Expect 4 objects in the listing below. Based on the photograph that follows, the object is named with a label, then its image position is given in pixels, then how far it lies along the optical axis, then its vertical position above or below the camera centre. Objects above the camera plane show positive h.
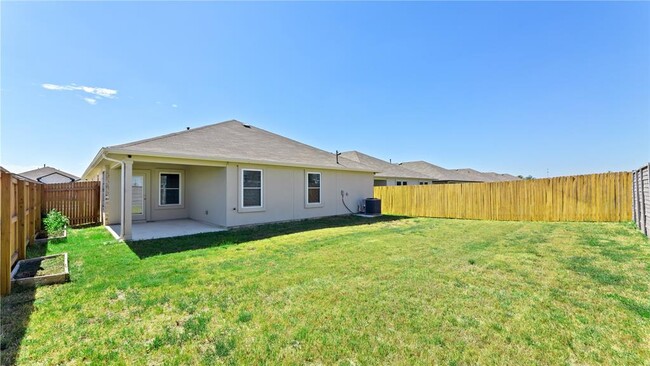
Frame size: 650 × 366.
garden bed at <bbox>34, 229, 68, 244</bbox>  7.46 -1.59
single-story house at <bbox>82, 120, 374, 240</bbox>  8.73 +0.12
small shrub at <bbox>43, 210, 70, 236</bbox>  8.41 -1.29
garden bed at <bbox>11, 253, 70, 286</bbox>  4.11 -1.48
